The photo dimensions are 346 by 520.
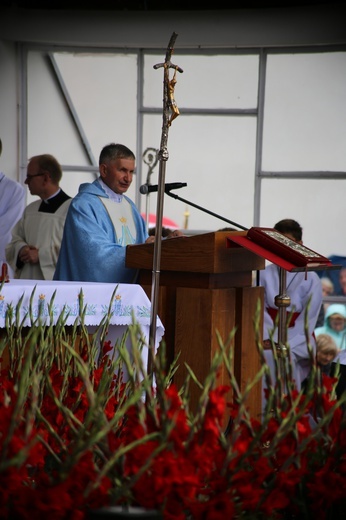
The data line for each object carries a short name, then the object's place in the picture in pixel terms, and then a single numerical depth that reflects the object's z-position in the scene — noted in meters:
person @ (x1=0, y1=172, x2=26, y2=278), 13.34
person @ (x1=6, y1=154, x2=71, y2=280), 12.56
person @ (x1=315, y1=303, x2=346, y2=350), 16.35
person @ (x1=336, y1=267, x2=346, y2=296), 17.31
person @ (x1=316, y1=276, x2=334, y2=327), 17.34
